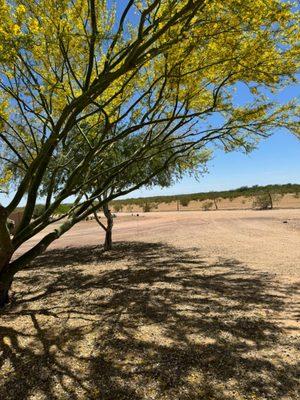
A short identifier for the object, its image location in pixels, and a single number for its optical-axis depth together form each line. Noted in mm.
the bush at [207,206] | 45331
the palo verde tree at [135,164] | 12703
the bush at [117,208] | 61991
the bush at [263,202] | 37028
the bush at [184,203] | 56159
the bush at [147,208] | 52109
